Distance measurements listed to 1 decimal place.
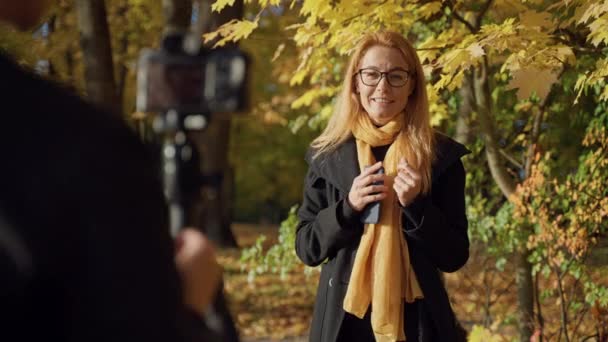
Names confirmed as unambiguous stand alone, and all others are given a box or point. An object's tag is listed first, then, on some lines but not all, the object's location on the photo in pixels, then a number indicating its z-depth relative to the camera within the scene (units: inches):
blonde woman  121.6
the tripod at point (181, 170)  60.8
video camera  61.1
